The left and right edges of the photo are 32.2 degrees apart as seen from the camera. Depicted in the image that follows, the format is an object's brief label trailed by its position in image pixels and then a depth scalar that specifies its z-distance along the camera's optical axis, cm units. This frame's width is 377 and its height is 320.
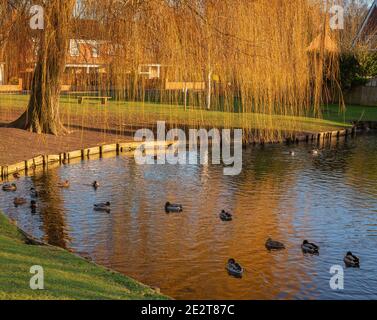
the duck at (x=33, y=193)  1727
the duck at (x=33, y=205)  1599
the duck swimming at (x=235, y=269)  1137
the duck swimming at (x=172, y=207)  1586
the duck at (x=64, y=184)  1867
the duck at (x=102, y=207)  1588
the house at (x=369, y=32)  4919
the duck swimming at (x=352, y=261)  1195
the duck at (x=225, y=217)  1509
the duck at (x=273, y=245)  1291
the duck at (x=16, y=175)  1986
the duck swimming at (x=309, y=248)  1265
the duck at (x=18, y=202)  1623
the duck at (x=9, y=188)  1795
